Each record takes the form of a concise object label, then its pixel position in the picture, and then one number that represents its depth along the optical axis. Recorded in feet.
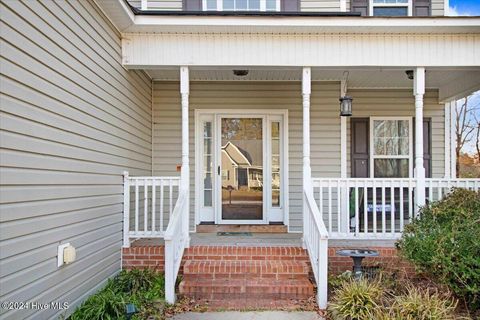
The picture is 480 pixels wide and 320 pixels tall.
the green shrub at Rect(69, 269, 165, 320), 11.73
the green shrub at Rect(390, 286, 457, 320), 11.10
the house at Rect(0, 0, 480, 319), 10.05
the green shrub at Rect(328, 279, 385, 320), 11.85
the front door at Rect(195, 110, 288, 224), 21.89
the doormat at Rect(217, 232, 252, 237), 19.82
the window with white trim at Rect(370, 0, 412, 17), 21.90
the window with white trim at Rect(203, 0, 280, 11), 21.11
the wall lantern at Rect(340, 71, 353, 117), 18.10
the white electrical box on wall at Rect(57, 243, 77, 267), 11.09
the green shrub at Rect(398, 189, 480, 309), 11.90
